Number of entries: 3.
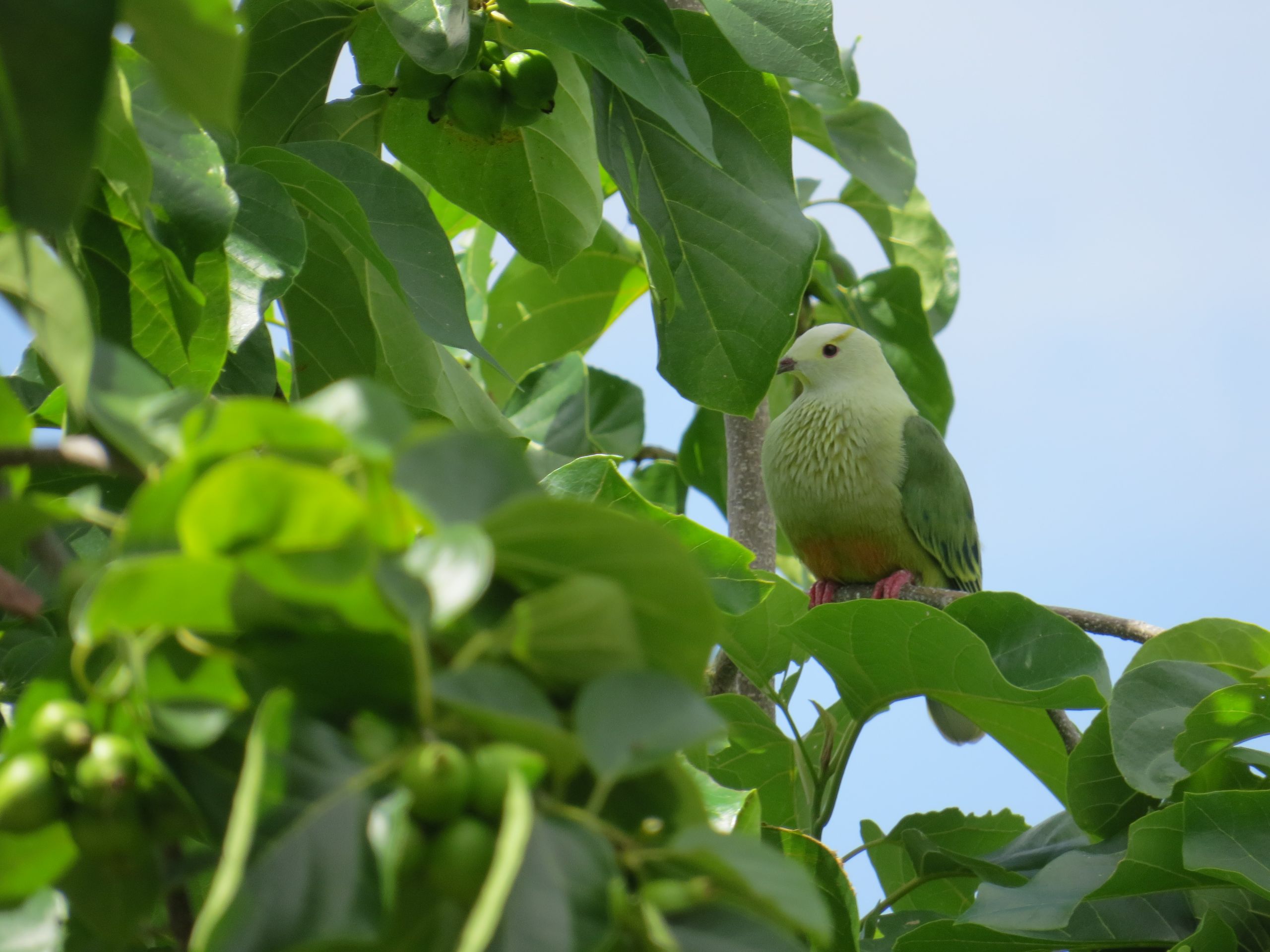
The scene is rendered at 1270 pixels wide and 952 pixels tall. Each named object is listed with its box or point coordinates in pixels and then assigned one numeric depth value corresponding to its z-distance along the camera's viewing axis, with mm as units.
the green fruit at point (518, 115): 6107
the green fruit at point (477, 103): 6026
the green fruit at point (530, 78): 5981
